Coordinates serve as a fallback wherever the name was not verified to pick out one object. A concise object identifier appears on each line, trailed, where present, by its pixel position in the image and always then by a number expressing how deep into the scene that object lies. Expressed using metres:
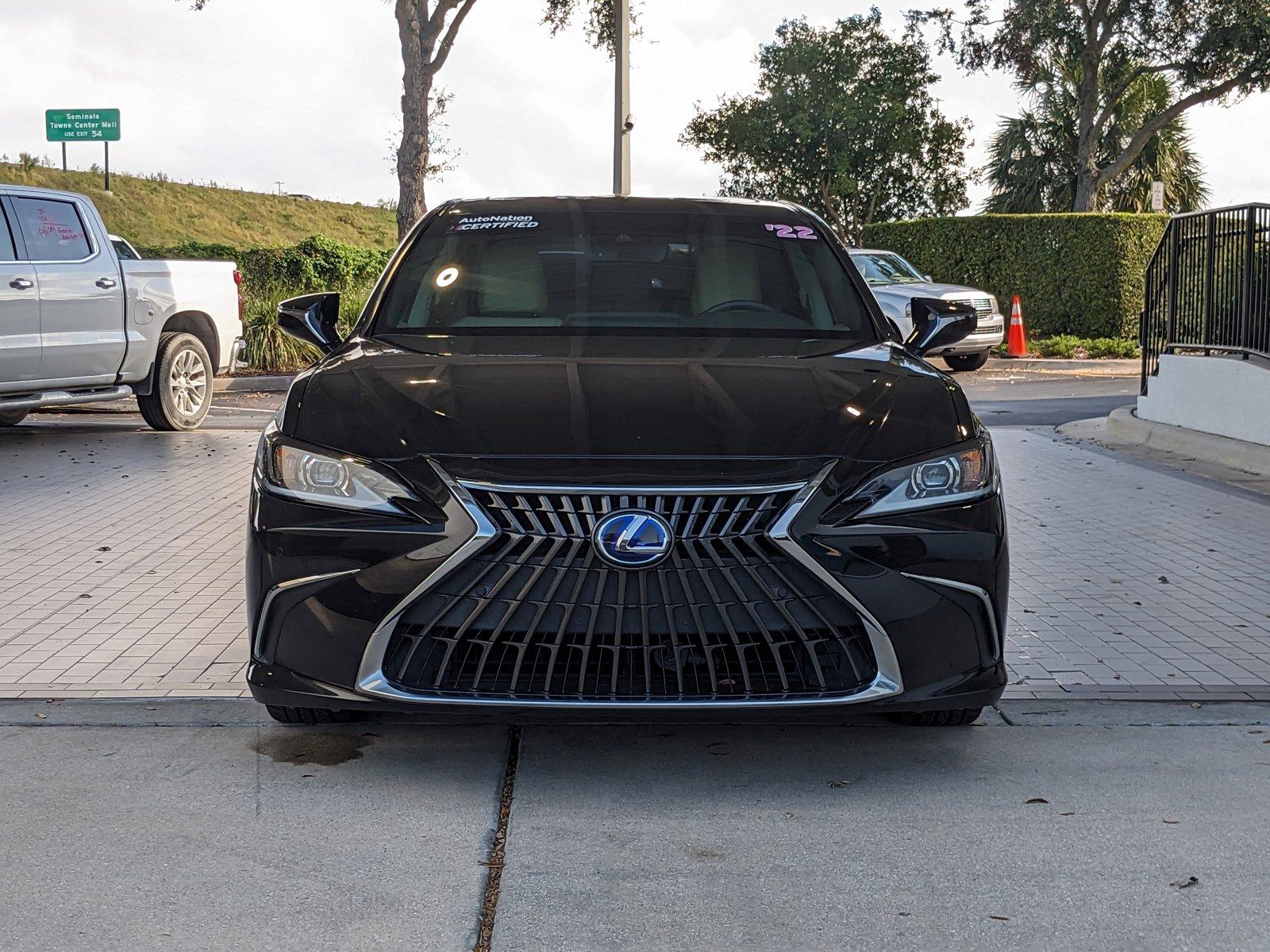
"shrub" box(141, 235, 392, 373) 19.69
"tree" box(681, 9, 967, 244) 41.47
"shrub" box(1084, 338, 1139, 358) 23.09
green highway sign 50.16
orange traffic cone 23.00
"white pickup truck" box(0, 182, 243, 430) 11.28
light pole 20.70
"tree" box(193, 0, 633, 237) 22.89
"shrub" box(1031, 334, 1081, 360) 22.89
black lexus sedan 3.63
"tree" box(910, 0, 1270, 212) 28.59
